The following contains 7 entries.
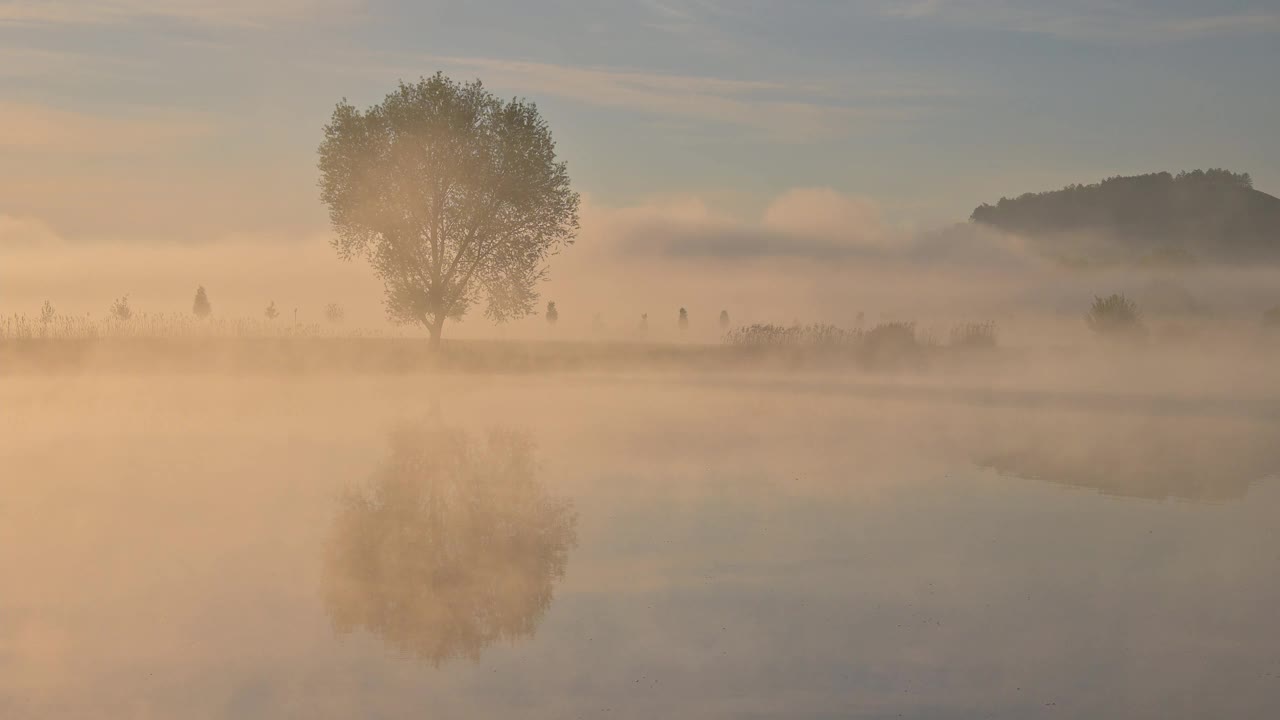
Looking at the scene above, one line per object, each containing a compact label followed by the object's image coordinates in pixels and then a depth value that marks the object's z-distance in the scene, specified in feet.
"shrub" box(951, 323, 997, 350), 235.81
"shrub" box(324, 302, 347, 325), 361.71
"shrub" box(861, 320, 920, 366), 224.74
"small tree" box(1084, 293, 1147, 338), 276.00
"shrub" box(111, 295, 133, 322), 216.54
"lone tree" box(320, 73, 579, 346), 213.46
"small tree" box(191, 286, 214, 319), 369.09
